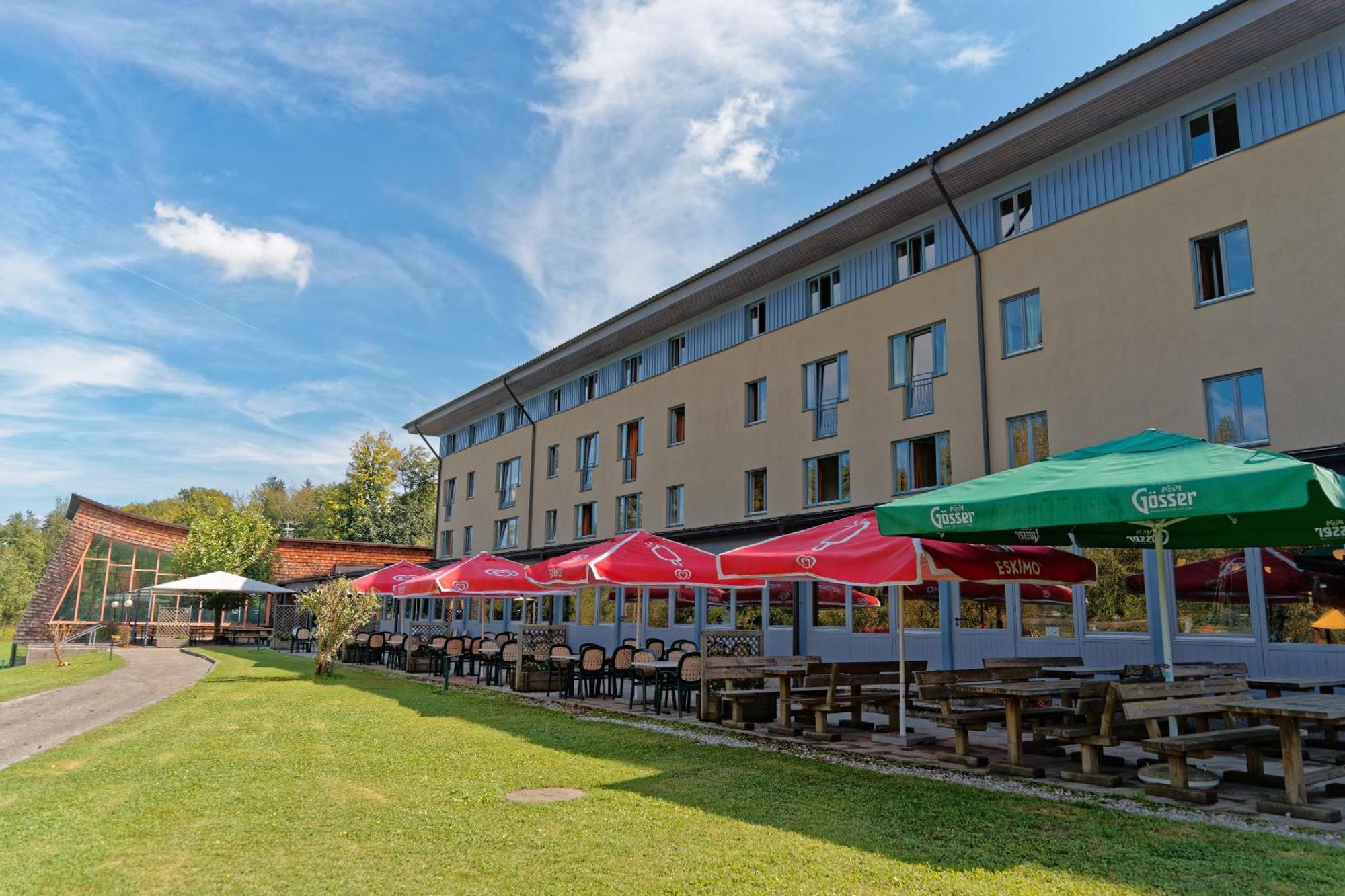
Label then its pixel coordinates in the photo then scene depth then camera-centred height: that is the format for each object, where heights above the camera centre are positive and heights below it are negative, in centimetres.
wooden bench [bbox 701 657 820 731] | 1133 -100
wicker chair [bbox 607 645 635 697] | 1472 -105
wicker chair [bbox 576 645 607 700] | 1540 -113
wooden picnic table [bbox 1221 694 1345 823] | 617 -91
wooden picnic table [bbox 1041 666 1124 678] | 1046 -70
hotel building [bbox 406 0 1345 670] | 1270 +541
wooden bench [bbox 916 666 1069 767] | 842 -102
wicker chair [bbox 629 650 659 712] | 1407 -120
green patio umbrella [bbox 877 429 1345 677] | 608 +92
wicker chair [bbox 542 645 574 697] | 1608 -127
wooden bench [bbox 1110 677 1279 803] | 680 -94
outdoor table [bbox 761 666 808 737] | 1080 -128
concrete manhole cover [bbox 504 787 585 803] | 670 -152
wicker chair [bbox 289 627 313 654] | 3118 -175
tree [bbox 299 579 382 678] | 1822 -36
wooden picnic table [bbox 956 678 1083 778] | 794 -78
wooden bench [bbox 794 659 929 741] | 1035 -105
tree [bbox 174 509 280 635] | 4094 +215
